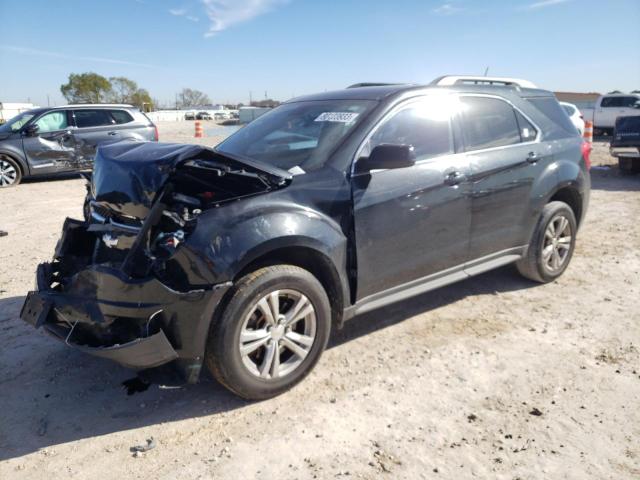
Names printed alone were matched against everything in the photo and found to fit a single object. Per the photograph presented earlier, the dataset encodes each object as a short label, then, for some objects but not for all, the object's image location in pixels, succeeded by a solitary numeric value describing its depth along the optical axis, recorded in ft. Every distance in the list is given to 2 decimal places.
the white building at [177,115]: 193.62
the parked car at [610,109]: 71.65
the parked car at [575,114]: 45.68
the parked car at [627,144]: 36.83
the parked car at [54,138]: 35.09
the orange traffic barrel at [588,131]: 45.21
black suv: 8.84
